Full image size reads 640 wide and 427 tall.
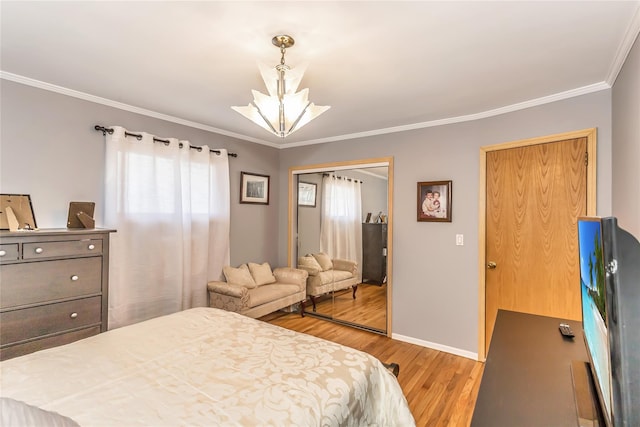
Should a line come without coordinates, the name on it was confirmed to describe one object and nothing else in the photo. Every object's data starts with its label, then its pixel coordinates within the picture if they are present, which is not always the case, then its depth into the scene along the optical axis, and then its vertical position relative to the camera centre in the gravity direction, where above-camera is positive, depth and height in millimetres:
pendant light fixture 1851 +711
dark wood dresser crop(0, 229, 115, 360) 2014 -522
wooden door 2619 -79
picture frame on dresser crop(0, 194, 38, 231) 2211 +5
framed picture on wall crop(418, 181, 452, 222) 3309 +181
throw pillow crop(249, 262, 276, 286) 4105 -780
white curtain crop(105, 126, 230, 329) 2939 -86
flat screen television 634 -204
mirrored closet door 3828 -304
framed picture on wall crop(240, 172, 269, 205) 4211 +391
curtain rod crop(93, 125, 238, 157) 2859 +794
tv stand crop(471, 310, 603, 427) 999 -630
